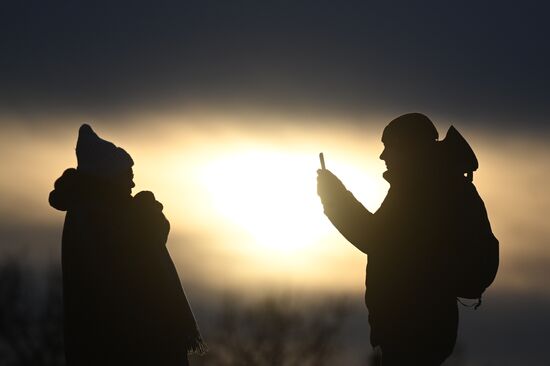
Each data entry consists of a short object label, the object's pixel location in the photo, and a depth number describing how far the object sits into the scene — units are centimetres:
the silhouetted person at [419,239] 1373
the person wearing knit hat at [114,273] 1462
